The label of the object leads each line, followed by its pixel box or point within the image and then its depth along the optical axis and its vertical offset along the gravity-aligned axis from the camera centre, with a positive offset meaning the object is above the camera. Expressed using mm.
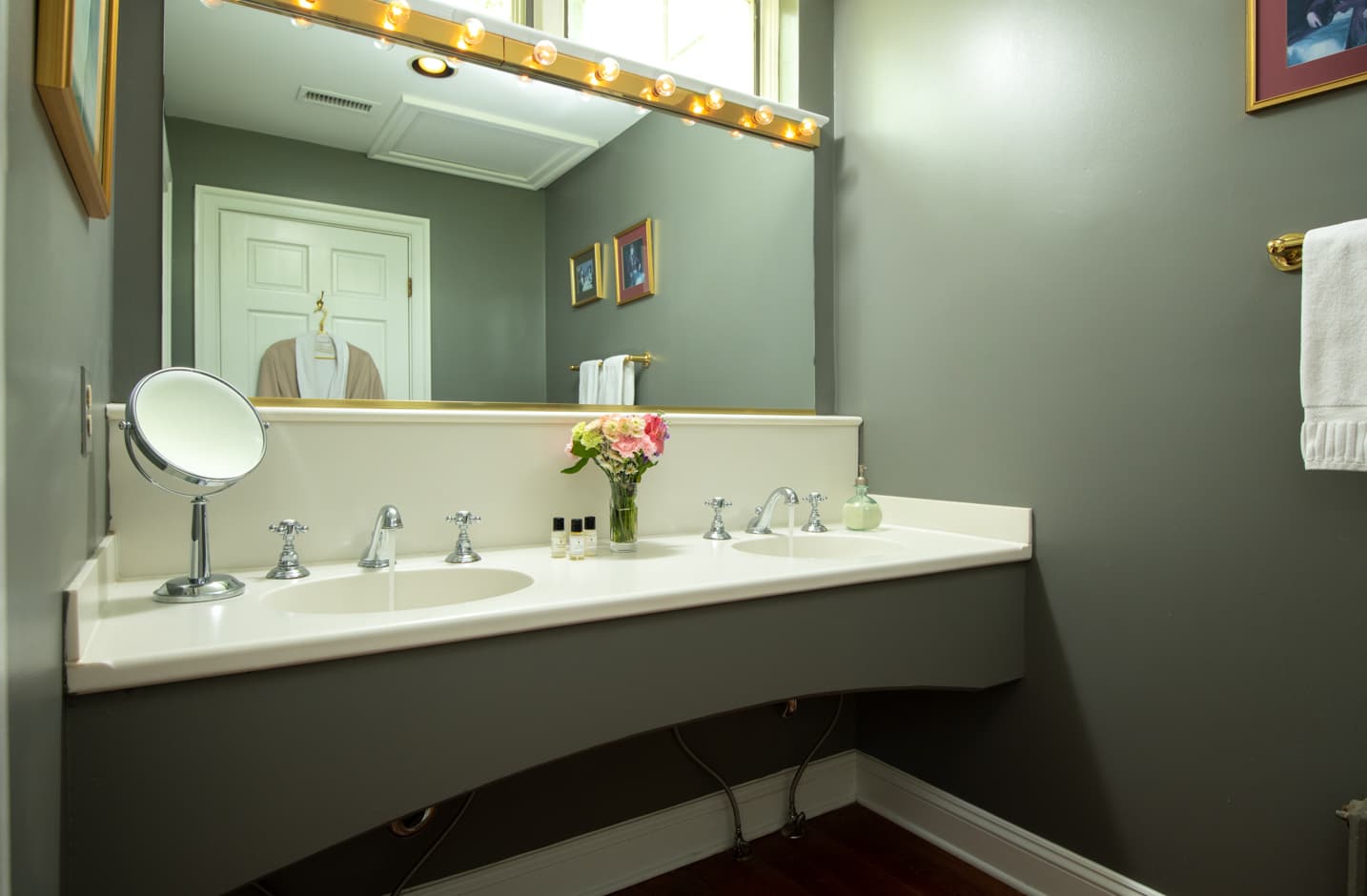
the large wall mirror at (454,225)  1397 +489
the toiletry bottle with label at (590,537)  1499 -177
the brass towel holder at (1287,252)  1181 +310
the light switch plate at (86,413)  946 +46
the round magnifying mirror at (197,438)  1050 +16
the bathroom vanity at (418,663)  812 -299
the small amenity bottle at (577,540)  1455 -178
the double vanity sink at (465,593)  844 -218
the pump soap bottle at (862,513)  1854 -159
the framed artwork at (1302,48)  1138 +626
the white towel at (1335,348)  1068 +145
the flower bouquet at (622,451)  1519 -5
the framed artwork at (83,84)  602 +342
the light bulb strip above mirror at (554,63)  1488 +857
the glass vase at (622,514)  1553 -135
